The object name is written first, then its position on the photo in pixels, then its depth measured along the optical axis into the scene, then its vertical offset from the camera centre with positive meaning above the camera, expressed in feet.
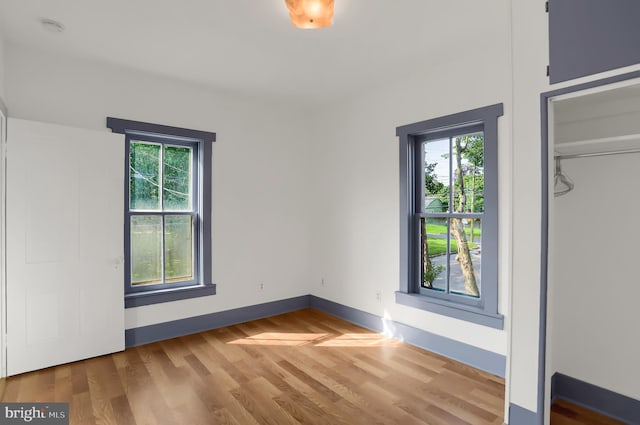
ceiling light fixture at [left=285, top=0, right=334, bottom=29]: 6.71 +3.93
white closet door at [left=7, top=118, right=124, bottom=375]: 9.87 -0.98
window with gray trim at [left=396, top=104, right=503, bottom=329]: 10.32 -0.12
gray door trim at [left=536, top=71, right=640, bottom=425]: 6.48 -0.72
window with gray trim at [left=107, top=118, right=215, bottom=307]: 12.47 +0.00
